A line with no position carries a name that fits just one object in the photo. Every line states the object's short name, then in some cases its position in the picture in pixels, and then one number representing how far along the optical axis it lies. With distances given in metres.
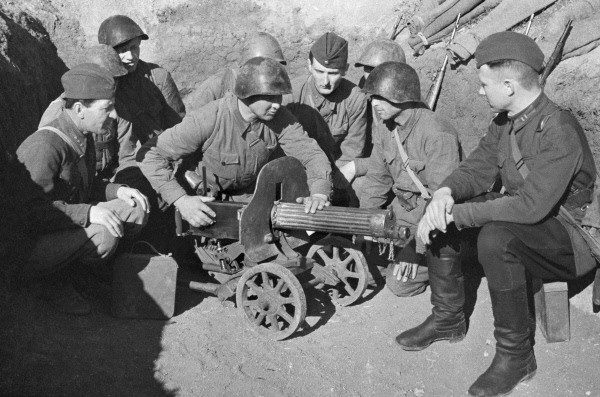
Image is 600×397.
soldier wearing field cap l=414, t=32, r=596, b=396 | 4.71
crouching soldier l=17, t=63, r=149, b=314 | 5.34
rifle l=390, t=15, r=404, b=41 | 8.77
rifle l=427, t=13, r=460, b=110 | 7.54
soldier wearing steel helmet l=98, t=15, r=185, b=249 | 7.07
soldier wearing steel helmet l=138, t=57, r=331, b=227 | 5.68
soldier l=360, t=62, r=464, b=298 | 5.43
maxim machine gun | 5.22
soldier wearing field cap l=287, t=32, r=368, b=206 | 7.10
